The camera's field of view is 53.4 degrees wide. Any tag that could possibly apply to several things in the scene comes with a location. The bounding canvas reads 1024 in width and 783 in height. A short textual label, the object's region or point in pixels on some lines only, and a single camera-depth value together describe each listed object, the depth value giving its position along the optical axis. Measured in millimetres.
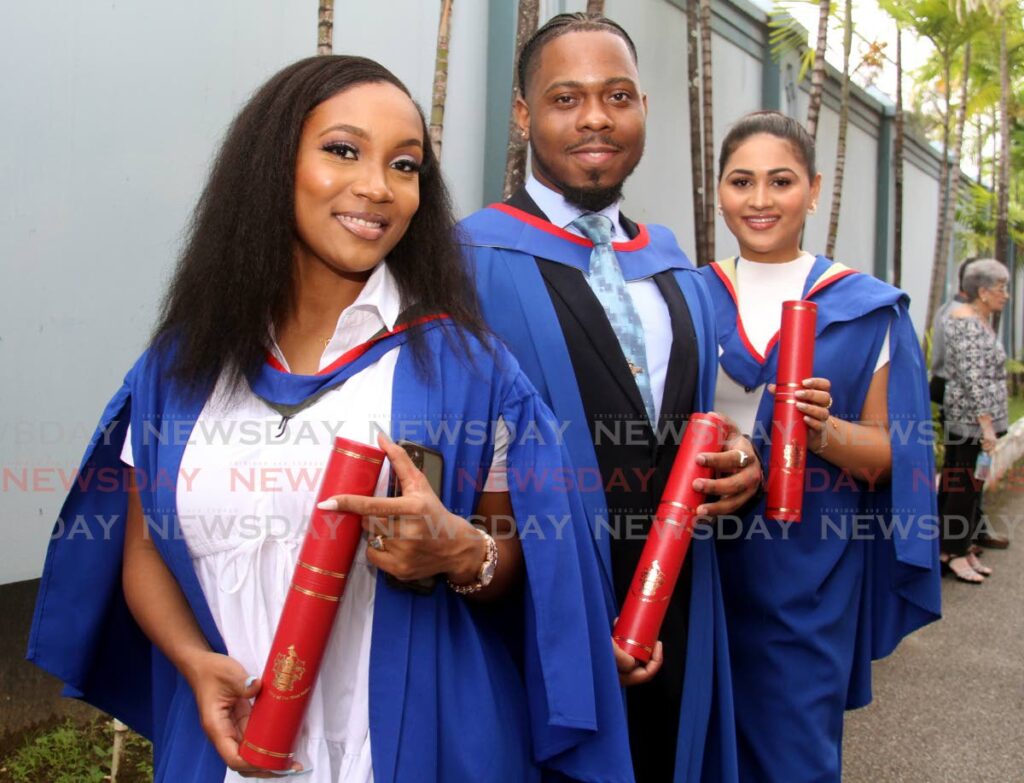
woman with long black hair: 1620
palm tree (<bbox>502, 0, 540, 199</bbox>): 3893
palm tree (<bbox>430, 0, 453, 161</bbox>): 4173
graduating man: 2223
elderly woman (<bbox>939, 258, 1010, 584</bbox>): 6559
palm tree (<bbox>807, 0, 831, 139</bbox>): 6762
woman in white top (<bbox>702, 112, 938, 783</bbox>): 2795
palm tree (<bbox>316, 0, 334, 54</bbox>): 3355
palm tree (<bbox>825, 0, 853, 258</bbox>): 7652
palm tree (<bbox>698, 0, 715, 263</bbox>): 6707
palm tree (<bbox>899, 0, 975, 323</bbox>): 9078
